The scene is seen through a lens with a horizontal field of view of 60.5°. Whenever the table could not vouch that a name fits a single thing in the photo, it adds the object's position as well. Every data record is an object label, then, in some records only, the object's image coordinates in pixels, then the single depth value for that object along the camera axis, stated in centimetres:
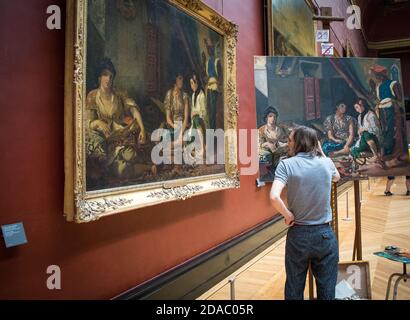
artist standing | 274
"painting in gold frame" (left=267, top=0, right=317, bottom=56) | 647
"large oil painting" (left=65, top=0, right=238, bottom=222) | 250
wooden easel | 347
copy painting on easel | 455
